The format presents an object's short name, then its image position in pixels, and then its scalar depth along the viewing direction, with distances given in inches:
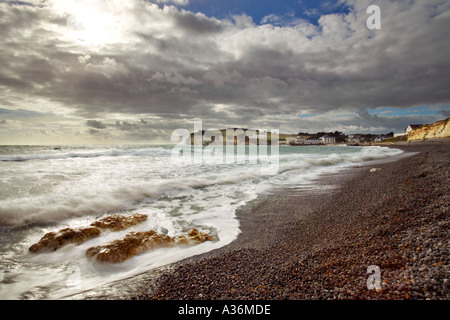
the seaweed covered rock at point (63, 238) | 181.3
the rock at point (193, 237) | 189.6
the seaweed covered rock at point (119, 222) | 224.2
